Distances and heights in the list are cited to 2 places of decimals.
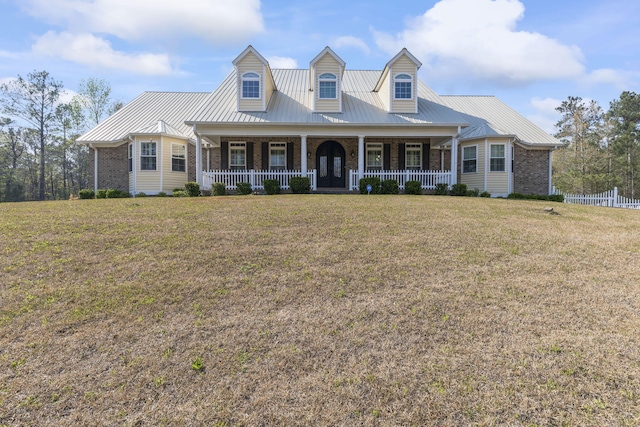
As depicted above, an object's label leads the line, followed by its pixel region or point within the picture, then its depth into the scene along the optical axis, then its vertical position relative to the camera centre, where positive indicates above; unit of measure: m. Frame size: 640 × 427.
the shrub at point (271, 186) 14.38 +0.52
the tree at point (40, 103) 31.26 +9.21
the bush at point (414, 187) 14.75 +0.50
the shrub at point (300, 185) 14.41 +0.57
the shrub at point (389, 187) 14.53 +0.49
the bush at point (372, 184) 14.57 +0.62
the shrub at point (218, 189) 14.32 +0.39
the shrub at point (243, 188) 14.46 +0.44
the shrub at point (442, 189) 15.09 +0.42
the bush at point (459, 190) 14.90 +0.37
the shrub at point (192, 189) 14.15 +0.38
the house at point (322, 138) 15.11 +3.00
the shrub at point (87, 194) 16.03 +0.19
